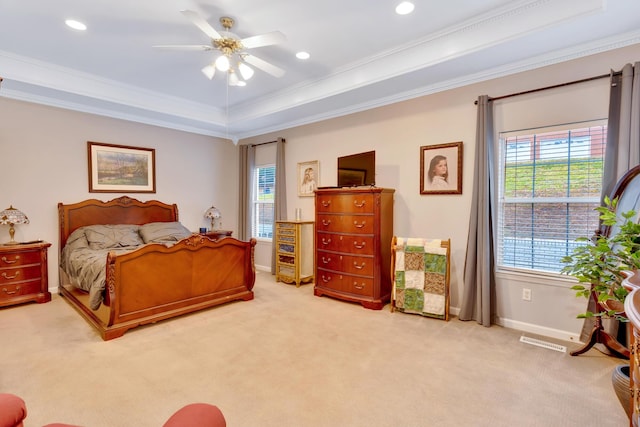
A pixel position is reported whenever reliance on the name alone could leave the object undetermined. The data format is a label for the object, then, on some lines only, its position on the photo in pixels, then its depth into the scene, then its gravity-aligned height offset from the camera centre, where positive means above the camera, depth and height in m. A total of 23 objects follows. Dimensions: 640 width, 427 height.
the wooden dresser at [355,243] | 3.85 -0.48
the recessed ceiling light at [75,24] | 2.90 +1.67
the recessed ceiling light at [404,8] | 2.63 +1.66
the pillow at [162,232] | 4.59 -0.41
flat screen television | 4.13 +0.48
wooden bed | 3.02 -0.80
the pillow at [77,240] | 4.18 -0.48
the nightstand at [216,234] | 5.36 -0.50
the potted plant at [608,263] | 1.81 -0.40
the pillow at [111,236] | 4.26 -0.44
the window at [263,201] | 5.95 +0.08
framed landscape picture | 4.69 +0.56
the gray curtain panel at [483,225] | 3.30 -0.20
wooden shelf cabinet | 4.91 -0.74
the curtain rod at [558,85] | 2.78 +1.14
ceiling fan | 2.55 +1.37
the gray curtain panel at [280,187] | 5.50 +0.31
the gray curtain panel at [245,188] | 6.05 +0.33
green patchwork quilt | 3.50 -0.81
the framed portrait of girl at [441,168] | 3.63 +0.44
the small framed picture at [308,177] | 5.11 +0.45
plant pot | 1.68 -0.97
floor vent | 2.79 -1.25
